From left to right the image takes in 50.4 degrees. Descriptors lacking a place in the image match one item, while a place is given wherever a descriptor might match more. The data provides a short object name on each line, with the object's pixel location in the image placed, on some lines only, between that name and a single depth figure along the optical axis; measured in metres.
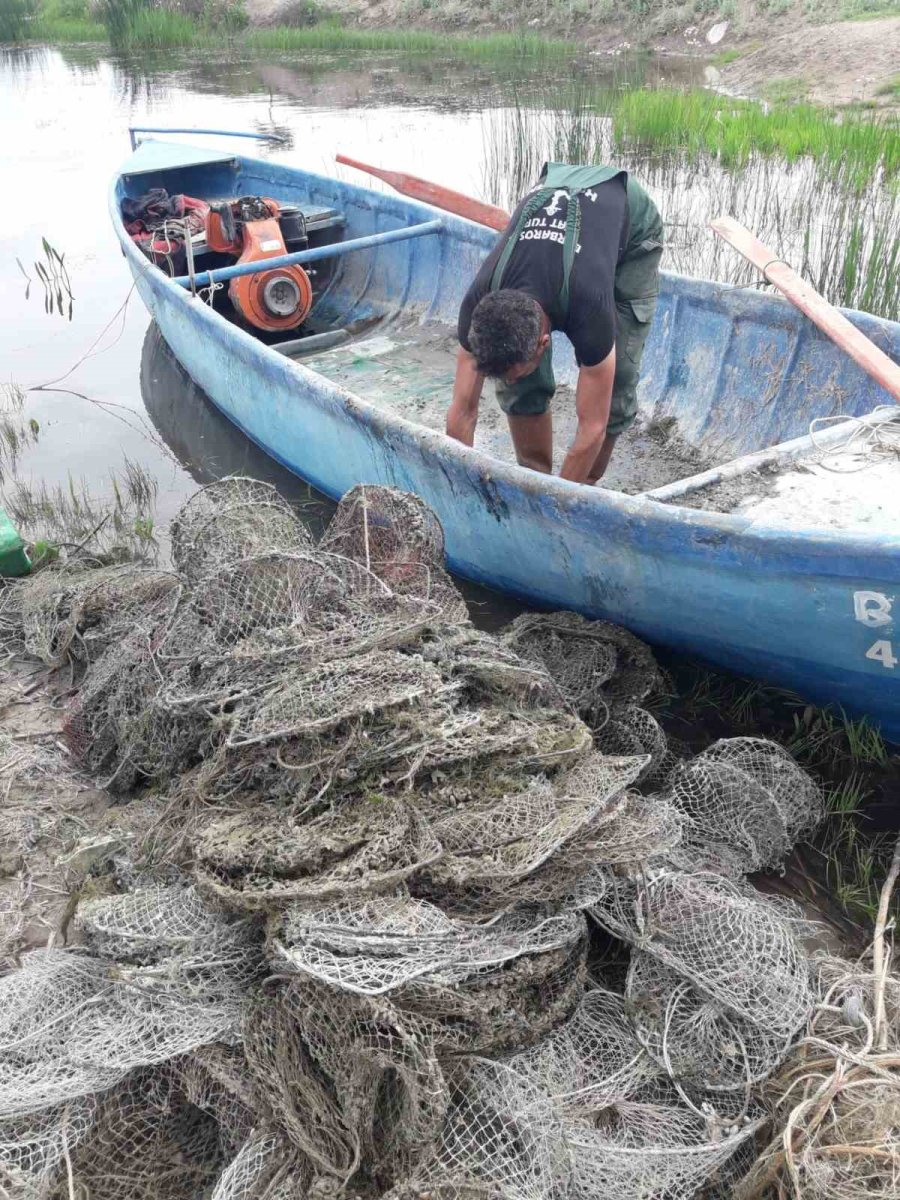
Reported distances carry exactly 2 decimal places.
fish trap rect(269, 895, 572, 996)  2.20
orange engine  6.77
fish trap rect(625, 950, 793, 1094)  2.37
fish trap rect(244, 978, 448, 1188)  2.11
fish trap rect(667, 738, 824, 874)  3.13
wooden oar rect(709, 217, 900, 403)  3.89
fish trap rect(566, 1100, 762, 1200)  2.16
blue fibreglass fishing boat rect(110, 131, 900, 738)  3.23
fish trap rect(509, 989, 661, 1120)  2.32
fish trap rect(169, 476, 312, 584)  3.54
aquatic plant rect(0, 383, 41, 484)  6.78
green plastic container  4.86
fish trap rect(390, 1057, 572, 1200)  2.09
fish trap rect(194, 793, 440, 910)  2.38
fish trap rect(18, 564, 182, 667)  4.08
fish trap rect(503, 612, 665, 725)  3.62
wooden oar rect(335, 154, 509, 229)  6.04
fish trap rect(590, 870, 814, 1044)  2.42
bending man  3.55
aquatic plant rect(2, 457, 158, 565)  5.48
